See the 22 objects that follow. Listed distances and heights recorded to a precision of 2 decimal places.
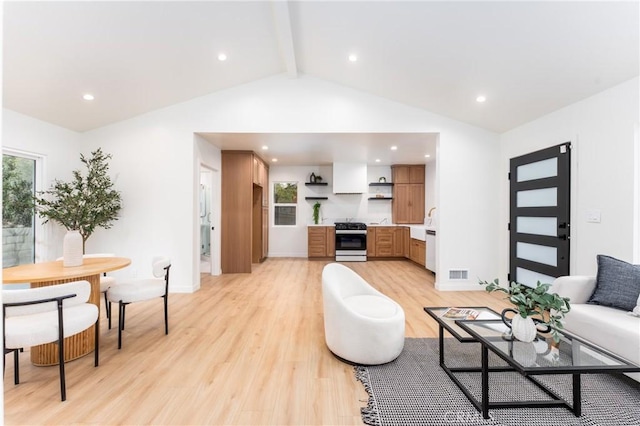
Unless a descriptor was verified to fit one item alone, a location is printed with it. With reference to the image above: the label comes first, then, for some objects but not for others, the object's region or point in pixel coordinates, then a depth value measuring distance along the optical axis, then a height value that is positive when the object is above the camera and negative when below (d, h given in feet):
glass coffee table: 5.82 -2.82
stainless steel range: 23.81 -2.30
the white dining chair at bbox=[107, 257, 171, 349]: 9.39 -2.40
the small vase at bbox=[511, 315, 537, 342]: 6.73 -2.49
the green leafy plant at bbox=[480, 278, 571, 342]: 6.47 -1.88
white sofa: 7.17 -2.69
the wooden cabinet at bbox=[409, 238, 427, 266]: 20.40 -2.65
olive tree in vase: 12.31 +0.48
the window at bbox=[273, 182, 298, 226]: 26.14 +0.75
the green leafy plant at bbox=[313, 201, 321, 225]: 25.58 -0.11
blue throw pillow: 8.42 -1.97
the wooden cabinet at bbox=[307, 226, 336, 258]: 24.47 -2.21
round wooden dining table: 7.81 -1.67
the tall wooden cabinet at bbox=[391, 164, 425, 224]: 24.89 +1.44
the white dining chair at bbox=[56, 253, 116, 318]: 10.35 -2.41
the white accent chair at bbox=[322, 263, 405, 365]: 8.01 -2.99
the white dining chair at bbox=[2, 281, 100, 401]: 6.63 -2.40
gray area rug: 6.37 -4.06
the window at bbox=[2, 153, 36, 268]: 12.89 +0.02
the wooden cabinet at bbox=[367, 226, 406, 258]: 24.21 -2.26
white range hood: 24.17 +2.52
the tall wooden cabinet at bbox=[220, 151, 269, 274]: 19.08 +0.00
